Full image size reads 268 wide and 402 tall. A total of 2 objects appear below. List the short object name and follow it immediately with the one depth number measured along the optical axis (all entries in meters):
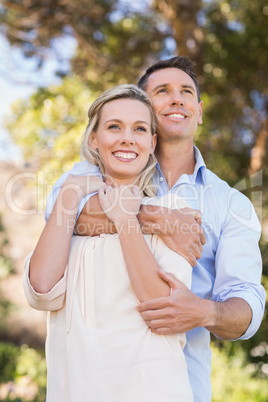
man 2.74
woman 2.64
